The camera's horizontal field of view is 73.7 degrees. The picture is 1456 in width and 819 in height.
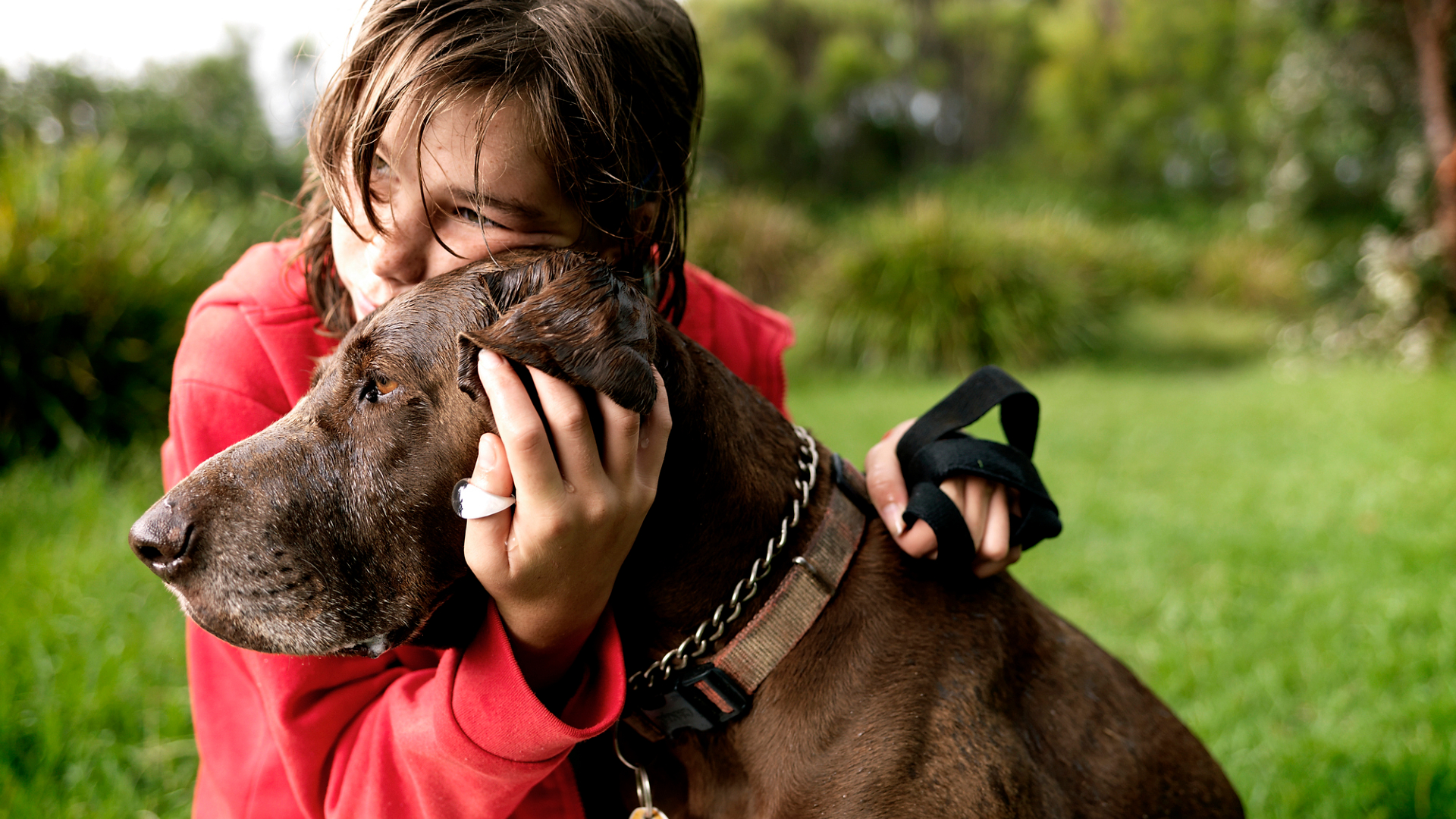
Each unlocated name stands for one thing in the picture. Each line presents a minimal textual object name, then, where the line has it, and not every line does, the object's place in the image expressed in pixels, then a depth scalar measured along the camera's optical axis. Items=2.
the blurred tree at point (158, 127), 12.09
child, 1.55
